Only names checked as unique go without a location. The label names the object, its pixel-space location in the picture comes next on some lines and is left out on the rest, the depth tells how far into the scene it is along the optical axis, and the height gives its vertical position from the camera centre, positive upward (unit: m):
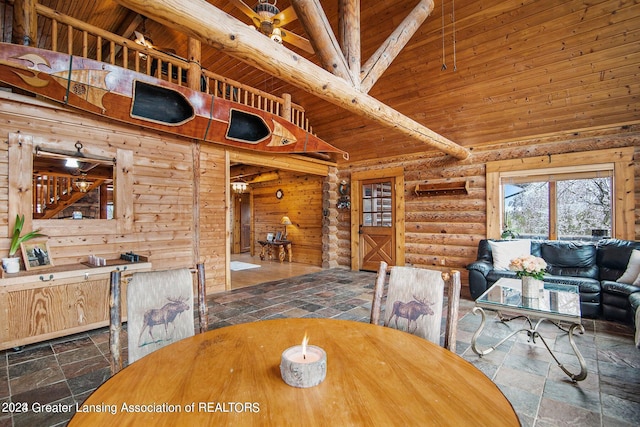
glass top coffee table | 2.31 -0.78
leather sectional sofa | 3.37 -0.78
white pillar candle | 0.88 -0.47
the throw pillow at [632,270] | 3.37 -0.63
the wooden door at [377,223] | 6.40 -0.15
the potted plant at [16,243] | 2.78 -0.27
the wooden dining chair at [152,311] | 1.27 -0.45
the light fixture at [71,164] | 4.09 +0.76
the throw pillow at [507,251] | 4.37 -0.52
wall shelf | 5.37 +0.54
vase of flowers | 2.73 -0.54
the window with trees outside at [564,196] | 4.10 +0.33
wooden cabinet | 2.66 -0.85
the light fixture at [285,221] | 8.04 -0.12
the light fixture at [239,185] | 8.15 +0.89
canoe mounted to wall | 2.80 +1.41
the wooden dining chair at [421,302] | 1.47 -0.46
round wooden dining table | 0.75 -0.52
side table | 8.02 -0.89
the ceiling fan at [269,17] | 2.97 +2.11
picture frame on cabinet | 2.98 -0.38
